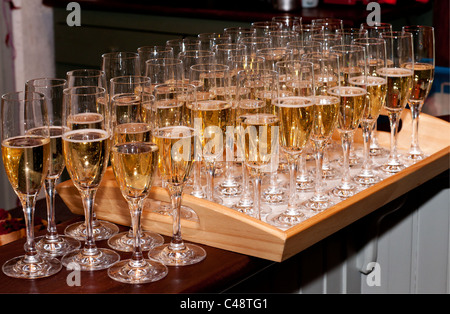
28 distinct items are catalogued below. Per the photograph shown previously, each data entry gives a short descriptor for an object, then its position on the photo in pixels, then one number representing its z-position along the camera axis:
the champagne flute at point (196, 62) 1.44
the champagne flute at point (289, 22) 1.92
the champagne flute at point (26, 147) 1.10
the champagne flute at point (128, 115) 1.12
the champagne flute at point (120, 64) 1.48
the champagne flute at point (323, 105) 1.40
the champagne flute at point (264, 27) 1.82
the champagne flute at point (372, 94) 1.56
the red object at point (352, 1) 3.29
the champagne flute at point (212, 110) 1.34
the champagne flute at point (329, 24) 1.87
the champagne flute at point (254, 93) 1.25
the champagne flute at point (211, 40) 1.63
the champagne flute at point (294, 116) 1.30
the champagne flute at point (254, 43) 1.62
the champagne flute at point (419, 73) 1.72
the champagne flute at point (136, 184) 1.10
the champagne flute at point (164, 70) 1.34
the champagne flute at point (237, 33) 1.78
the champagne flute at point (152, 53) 1.52
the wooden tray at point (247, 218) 1.20
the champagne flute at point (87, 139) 1.12
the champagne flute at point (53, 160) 1.21
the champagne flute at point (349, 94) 1.47
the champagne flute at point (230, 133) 1.38
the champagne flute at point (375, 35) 1.74
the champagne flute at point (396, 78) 1.62
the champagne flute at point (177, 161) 1.14
